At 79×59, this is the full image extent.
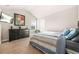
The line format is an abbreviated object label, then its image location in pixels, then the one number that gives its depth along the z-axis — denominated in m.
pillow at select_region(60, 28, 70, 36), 2.32
